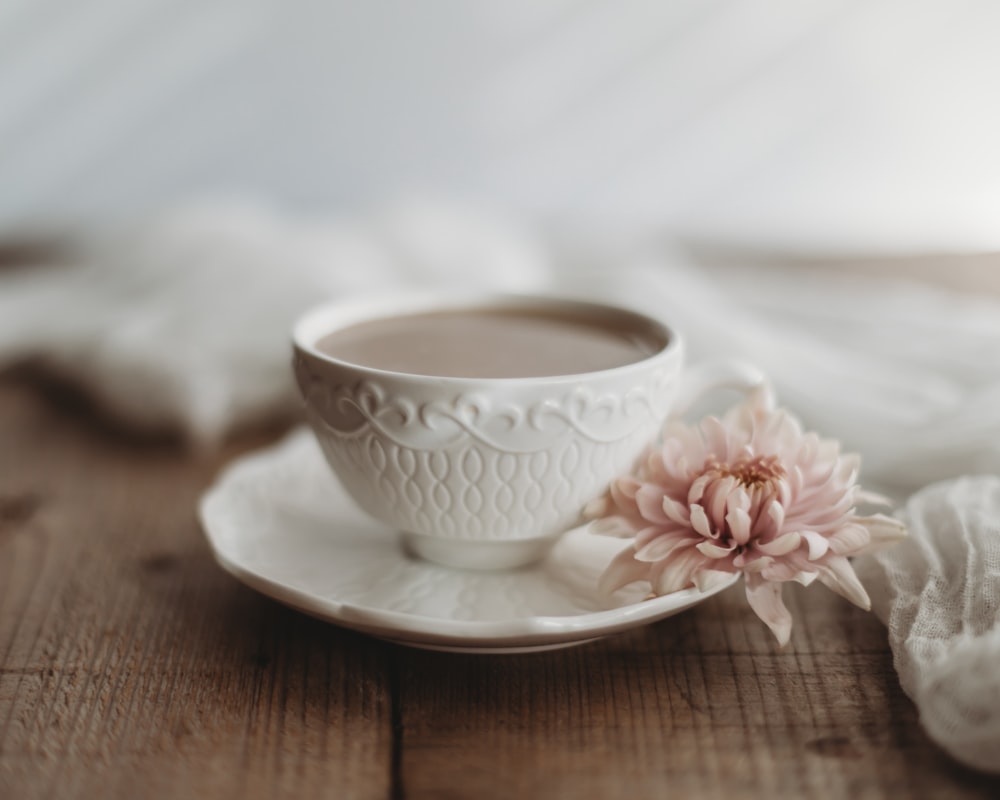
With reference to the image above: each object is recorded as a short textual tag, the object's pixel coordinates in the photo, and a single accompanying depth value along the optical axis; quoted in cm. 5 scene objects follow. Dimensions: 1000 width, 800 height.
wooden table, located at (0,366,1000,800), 48
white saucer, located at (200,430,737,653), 53
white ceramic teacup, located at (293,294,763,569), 56
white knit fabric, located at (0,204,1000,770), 59
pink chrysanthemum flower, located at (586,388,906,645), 54
